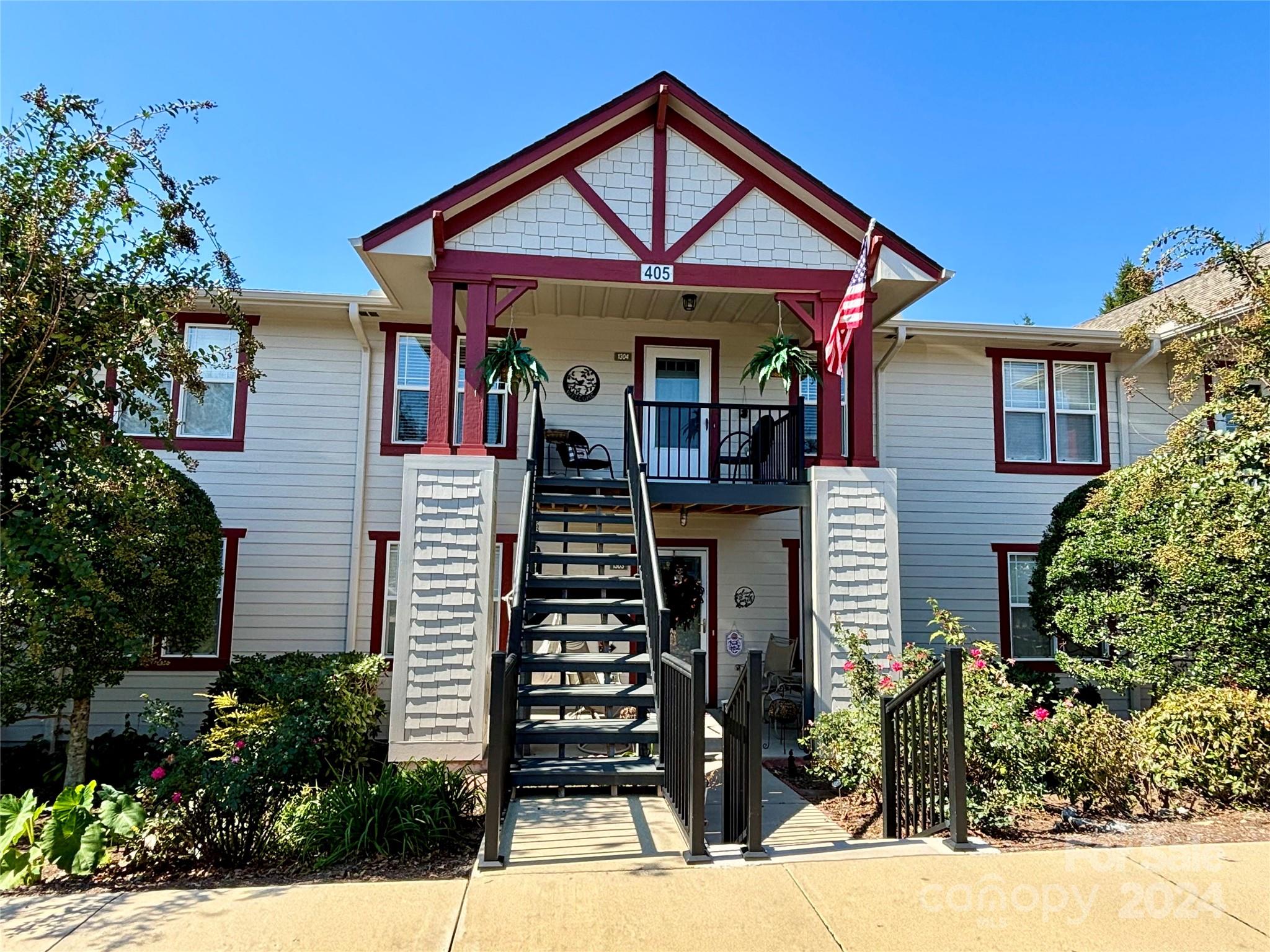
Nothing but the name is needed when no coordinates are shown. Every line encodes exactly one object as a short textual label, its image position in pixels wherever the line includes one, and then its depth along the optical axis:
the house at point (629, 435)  7.39
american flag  7.23
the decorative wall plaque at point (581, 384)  9.81
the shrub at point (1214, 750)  5.45
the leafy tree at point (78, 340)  4.44
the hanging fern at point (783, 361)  8.05
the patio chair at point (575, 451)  9.01
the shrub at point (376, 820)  4.62
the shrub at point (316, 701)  6.42
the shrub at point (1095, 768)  5.31
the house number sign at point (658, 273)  8.04
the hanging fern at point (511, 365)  7.78
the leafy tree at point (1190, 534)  6.26
